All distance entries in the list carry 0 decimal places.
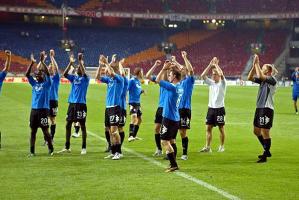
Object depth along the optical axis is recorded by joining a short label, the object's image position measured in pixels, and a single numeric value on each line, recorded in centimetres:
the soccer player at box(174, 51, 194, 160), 1353
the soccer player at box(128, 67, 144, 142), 1755
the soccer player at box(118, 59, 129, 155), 1366
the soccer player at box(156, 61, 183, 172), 1154
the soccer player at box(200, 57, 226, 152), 1491
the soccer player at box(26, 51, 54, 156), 1375
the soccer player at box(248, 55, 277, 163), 1300
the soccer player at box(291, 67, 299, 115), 2898
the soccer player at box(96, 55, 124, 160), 1330
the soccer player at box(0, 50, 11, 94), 1375
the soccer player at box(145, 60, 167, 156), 1413
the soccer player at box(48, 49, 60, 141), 1656
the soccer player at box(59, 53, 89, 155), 1431
